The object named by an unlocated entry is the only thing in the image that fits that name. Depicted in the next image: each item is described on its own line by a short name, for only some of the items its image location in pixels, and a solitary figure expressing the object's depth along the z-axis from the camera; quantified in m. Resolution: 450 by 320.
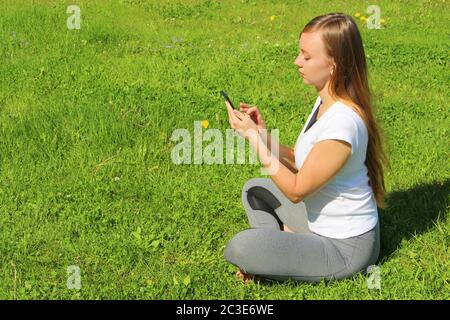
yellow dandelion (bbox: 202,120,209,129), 5.67
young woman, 3.24
